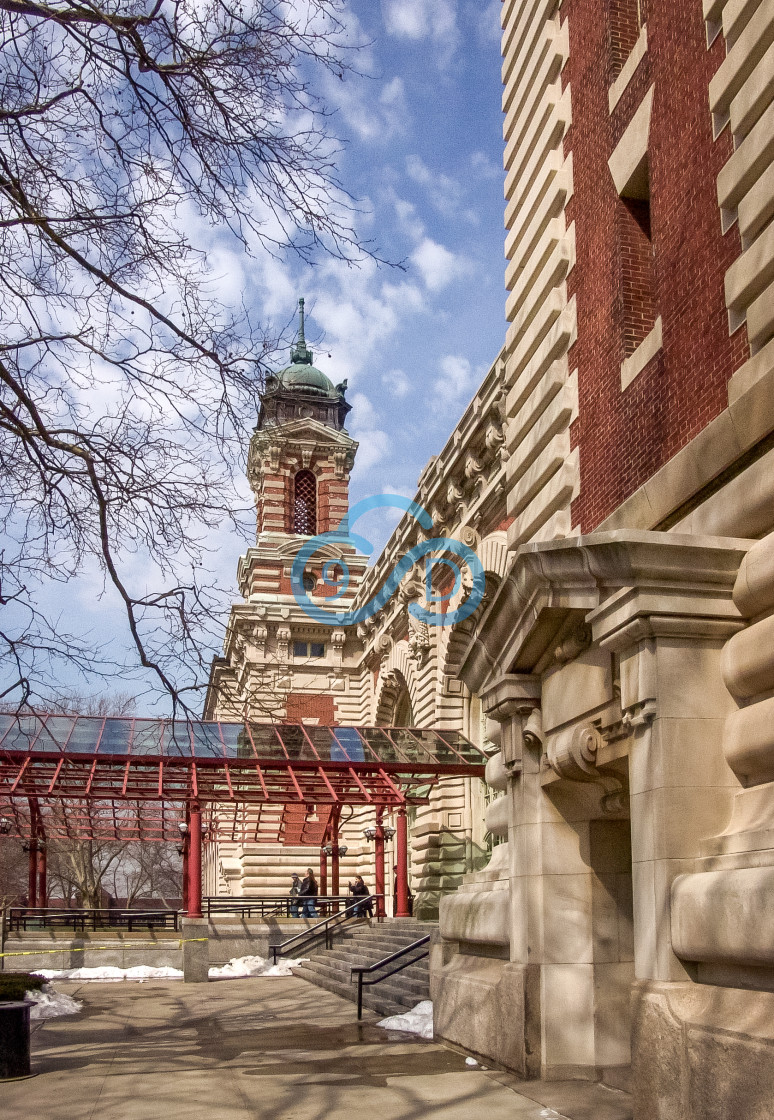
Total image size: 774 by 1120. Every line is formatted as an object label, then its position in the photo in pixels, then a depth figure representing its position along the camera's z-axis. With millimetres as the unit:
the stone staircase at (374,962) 16188
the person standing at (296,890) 33466
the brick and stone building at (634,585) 7129
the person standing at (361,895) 29109
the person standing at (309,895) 30281
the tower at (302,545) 47062
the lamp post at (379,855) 29359
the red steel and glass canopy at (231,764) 28438
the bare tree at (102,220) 8922
